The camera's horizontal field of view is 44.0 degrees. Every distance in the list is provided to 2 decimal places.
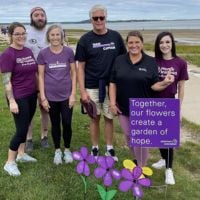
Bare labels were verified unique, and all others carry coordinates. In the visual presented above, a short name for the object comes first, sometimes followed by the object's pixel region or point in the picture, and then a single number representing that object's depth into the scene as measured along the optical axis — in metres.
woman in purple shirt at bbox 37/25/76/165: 3.01
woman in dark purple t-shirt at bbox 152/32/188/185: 2.83
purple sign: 2.58
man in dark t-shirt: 3.00
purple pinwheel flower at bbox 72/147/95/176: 2.44
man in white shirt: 3.29
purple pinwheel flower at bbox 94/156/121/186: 2.34
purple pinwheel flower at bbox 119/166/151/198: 2.26
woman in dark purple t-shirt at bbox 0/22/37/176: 2.87
